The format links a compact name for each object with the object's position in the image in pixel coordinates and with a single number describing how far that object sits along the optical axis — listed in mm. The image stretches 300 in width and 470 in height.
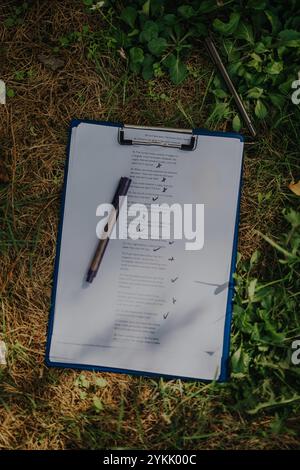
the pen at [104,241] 1411
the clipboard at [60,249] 1405
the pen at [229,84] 1414
